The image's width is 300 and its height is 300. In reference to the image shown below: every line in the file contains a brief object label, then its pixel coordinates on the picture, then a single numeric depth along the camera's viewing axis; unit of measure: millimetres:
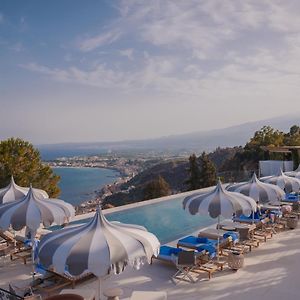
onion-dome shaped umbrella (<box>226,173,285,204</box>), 11250
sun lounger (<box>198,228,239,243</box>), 10506
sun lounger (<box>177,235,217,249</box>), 9820
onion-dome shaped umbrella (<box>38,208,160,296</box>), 5570
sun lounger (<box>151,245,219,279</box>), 8844
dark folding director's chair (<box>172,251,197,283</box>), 8422
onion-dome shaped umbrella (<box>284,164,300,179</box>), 16600
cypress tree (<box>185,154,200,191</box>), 30938
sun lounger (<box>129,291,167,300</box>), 6577
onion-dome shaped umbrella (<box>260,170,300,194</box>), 14080
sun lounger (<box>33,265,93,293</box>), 7795
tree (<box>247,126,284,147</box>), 36500
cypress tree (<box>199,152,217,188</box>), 30438
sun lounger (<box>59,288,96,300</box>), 6566
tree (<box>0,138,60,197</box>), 19875
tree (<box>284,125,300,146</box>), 34506
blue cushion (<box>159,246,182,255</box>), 9395
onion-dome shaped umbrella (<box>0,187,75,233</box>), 8016
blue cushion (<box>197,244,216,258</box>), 9266
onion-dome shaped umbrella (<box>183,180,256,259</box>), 9018
